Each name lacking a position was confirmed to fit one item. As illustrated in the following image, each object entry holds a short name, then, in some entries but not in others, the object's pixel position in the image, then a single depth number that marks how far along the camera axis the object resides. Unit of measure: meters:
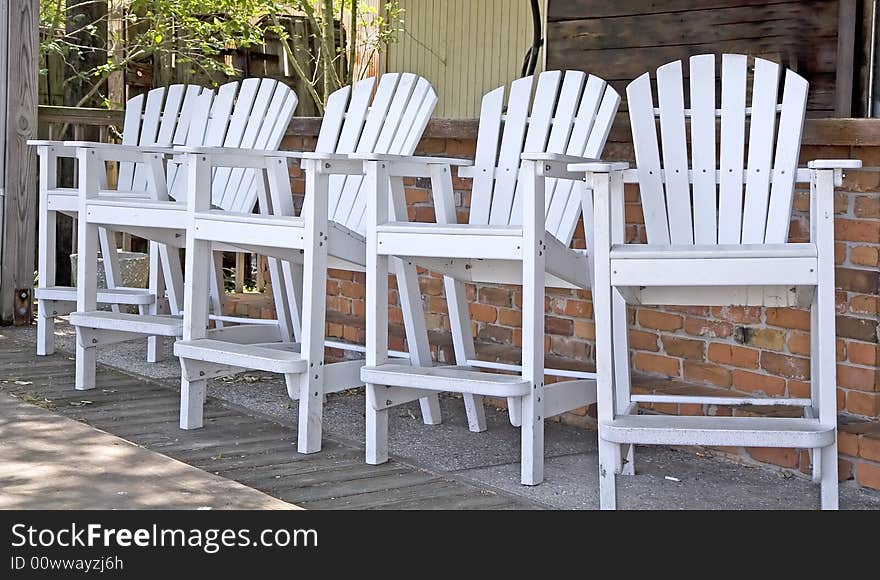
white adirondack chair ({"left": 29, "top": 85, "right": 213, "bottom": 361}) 4.64
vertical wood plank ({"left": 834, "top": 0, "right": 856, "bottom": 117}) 5.00
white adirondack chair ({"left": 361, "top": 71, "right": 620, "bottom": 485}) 3.09
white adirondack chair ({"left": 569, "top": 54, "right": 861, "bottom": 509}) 2.71
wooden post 5.43
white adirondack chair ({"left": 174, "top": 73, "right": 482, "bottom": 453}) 3.38
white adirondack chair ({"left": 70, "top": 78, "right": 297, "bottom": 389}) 4.02
